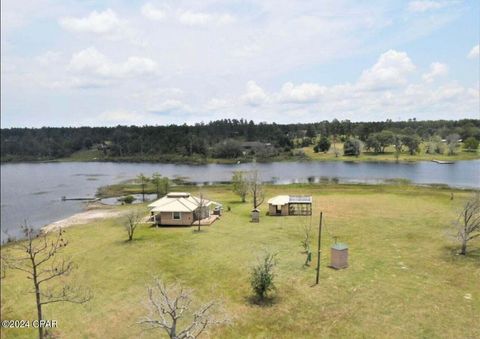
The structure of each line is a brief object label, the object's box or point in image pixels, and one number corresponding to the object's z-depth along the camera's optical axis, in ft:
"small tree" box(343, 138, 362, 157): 469.98
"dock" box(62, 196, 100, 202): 239.71
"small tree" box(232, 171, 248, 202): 189.71
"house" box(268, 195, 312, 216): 156.56
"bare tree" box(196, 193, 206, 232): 137.44
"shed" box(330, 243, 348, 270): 91.40
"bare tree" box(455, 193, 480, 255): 98.78
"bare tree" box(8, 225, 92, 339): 67.69
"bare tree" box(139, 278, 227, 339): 48.63
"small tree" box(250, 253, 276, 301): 78.23
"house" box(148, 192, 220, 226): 143.74
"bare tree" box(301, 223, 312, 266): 95.45
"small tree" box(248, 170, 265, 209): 175.69
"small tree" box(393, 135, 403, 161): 454.81
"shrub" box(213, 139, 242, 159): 517.96
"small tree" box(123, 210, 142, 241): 124.98
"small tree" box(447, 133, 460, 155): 419.95
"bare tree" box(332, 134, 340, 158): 477.98
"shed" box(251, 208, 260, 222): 144.99
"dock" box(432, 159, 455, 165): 369.96
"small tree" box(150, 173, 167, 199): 223.51
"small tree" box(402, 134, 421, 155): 444.96
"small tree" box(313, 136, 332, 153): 498.11
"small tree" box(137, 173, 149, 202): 230.68
